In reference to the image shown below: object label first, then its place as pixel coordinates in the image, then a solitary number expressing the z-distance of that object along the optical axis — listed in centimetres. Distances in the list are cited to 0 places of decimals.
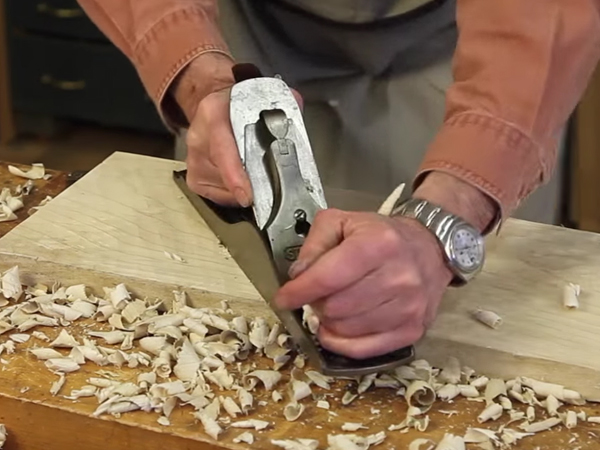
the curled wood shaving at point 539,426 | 80
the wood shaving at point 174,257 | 99
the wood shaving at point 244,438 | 76
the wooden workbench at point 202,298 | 79
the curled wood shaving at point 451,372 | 85
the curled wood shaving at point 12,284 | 96
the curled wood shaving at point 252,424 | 78
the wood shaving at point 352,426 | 78
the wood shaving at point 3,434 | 81
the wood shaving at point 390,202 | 100
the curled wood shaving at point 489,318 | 89
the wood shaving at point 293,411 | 79
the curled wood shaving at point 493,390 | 83
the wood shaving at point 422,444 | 76
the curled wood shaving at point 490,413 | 80
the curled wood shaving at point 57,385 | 81
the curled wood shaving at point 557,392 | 84
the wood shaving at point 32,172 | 124
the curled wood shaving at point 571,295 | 93
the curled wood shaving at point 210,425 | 76
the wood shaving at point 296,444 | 75
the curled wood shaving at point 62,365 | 84
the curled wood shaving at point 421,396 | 81
